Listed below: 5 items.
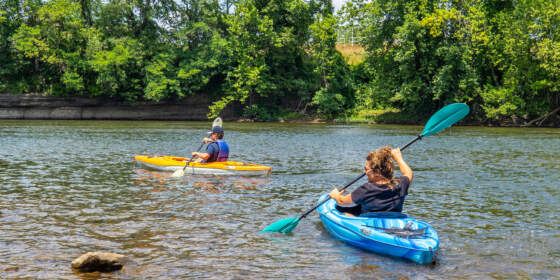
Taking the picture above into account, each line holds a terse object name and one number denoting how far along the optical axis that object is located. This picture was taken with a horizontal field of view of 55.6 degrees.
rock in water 6.05
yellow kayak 13.69
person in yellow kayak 13.99
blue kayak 6.55
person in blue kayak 7.04
